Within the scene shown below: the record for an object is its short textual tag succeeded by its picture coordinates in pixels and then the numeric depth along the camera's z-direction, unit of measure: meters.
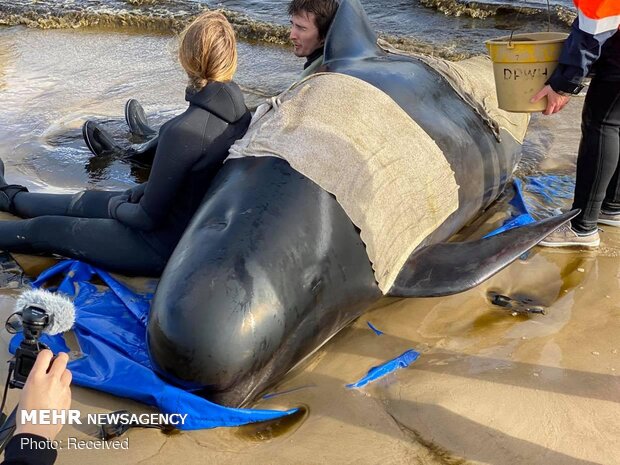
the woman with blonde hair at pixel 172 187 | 4.01
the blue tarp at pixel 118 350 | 3.38
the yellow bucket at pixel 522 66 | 4.18
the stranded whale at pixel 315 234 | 3.28
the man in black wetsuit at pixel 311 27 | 5.35
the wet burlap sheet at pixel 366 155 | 3.86
